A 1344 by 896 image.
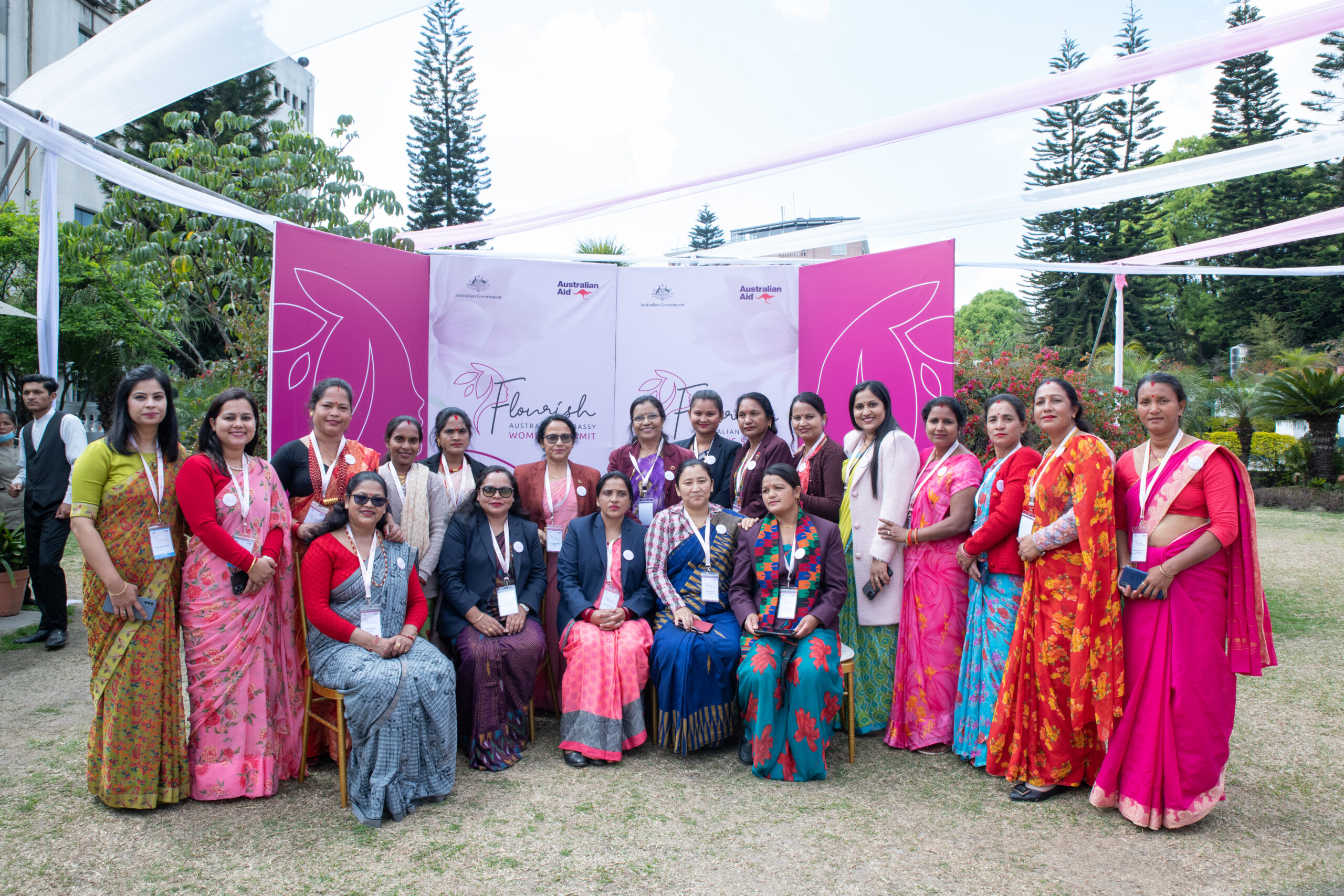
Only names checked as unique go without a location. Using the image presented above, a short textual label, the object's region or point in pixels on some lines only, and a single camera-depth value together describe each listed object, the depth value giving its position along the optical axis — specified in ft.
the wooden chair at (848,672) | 11.07
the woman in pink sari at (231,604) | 9.45
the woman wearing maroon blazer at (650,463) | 13.42
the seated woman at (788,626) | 10.55
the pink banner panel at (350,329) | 13.60
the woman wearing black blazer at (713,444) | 13.39
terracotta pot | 18.13
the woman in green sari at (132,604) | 9.11
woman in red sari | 9.52
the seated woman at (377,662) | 9.42
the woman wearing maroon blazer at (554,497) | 13.08
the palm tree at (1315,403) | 42.88
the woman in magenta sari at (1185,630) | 8.95
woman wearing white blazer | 11.98
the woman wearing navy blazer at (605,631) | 11.12
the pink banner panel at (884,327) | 14.85
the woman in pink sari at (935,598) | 11.52
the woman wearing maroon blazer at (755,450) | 12.87
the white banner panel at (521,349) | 16.01
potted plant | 18.12
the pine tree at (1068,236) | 73.10
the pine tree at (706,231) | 109.19
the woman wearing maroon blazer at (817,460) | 12.44
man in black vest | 15.76
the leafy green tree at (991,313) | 149.07
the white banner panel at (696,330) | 16.57
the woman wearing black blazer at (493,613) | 10.96
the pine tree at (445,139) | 69.00
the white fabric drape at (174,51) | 9.64
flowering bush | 24.68
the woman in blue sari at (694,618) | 11.25
